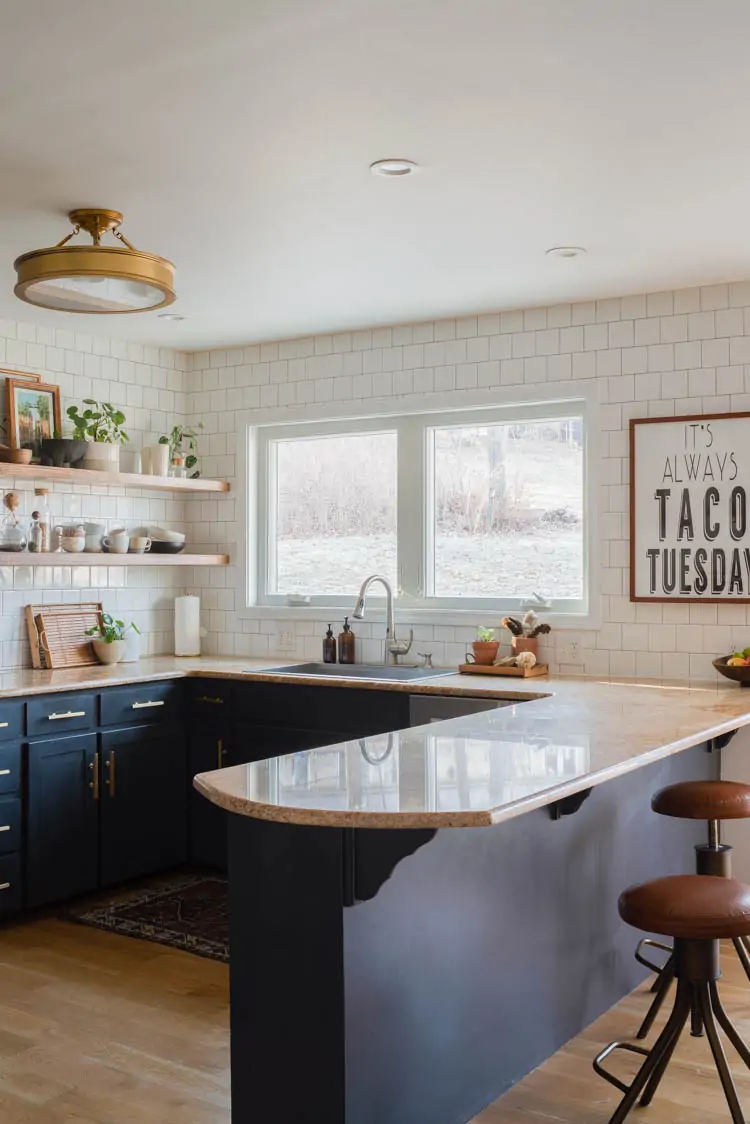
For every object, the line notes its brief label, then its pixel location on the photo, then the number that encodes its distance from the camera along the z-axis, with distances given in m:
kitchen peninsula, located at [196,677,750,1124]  2.33
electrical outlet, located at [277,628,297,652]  5.75
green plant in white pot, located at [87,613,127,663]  5.37
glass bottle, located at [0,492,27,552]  4.94
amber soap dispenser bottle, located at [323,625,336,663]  5.48
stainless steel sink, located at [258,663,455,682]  5.04
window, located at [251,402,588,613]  5.07
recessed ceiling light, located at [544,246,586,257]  4.10
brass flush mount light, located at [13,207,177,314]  3.24
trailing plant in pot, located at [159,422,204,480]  5.76
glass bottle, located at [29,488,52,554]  5.15
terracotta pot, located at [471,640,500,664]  4.93
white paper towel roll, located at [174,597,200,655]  5.83
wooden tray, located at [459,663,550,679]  4.75
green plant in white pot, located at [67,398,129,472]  5.28
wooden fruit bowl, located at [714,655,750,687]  4.27
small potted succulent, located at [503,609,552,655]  4.90
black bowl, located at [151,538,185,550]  5.69
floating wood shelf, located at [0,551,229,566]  4.84
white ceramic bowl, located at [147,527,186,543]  5.68
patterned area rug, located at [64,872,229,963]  4.23
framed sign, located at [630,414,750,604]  4.54
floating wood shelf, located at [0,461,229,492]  4.85
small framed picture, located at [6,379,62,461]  5.10
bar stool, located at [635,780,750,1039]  3.27
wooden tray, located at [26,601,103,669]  5.19
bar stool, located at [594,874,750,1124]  2.54
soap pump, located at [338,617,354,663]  5.45
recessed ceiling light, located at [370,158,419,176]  3.24
